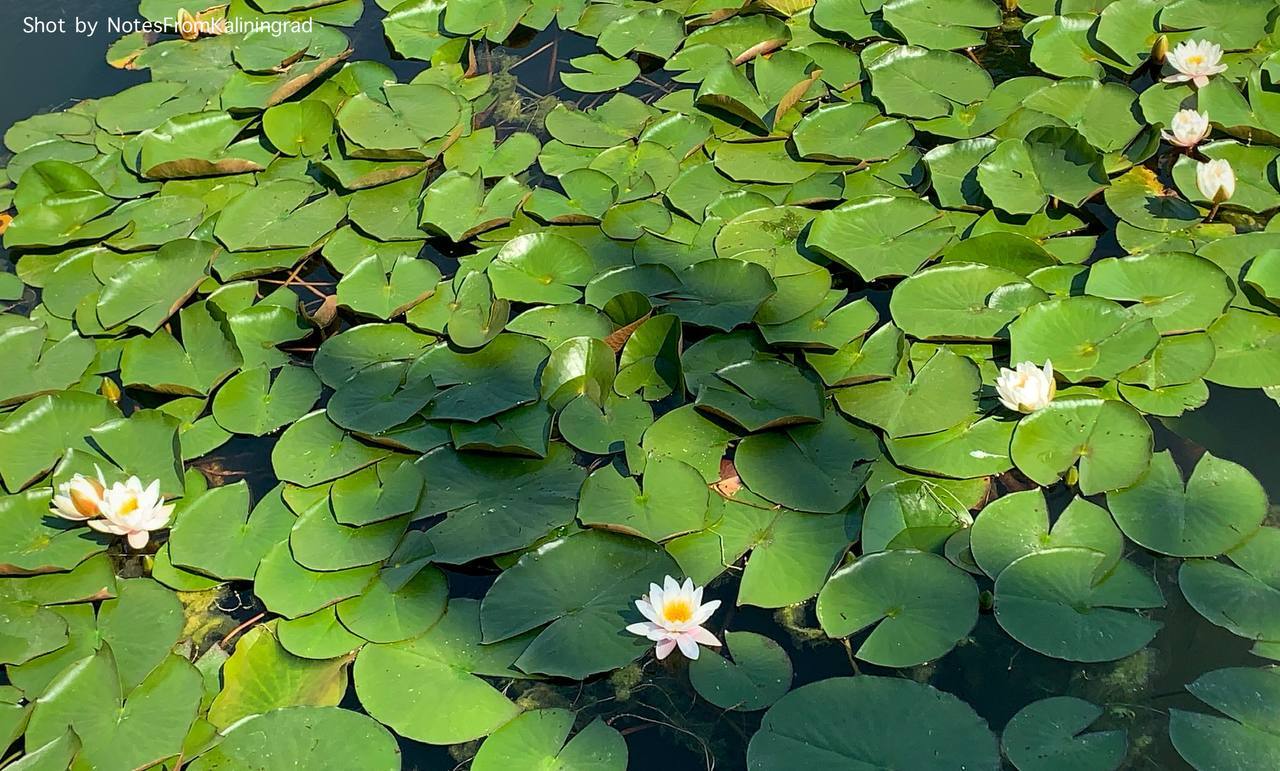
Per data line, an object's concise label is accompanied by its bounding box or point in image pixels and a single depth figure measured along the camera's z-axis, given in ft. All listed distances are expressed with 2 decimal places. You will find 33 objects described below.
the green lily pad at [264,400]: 8.59
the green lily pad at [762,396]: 7.73
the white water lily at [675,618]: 6.34
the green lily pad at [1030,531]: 6.84
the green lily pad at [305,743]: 6.33
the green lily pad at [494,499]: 7.32
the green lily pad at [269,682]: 6.70
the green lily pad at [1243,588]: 6.36
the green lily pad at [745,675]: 6.42
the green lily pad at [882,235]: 9.04
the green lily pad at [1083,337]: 7.96
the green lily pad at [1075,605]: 6.39
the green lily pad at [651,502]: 7.23
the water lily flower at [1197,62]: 10.20
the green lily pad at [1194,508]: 6.81
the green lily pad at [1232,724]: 5.78
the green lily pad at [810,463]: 7.38
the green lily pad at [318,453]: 7.98
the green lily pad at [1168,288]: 8.24
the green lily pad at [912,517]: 7.05
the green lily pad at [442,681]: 6.47
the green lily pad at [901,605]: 6.51
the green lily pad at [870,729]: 5.92
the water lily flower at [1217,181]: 8.95
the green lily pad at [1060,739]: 5.87
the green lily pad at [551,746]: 6.17
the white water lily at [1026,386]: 7.45
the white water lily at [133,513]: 7.52
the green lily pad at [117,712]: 6.40
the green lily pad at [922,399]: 7.71
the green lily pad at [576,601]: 6.62
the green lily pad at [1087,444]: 7.26
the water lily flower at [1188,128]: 9.56
